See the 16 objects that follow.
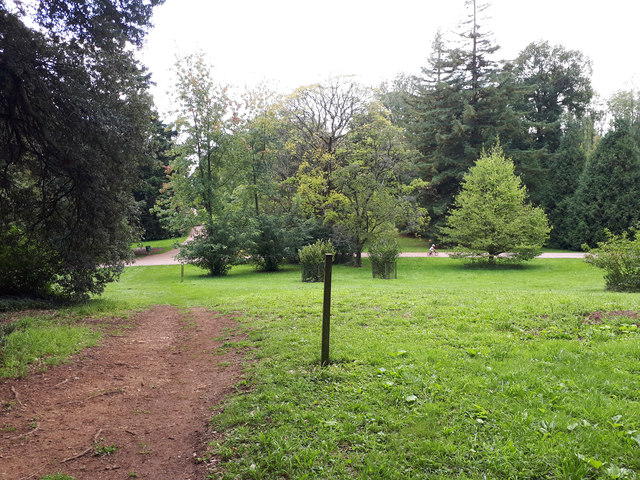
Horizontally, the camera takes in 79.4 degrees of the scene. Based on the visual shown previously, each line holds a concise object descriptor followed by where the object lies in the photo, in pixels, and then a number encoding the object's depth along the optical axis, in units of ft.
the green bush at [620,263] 38.68
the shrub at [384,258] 59.41
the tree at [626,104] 146.61
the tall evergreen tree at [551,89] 131.23
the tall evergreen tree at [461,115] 110.32
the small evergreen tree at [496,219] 74.13
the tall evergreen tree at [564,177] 107.55
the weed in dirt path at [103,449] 10.94
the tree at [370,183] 79.05
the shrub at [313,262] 56.70
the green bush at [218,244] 73.46
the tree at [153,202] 124.29
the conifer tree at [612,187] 90.53
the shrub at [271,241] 78.12
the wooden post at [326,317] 15.88
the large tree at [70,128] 21.42
